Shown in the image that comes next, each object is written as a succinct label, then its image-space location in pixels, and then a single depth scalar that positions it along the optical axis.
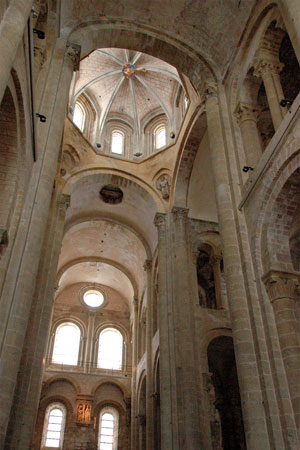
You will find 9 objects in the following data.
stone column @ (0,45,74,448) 6.78
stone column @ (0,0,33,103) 5.85
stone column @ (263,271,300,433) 7.18
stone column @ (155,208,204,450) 12.16
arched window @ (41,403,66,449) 20.61
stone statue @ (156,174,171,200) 17.97
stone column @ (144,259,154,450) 15.90
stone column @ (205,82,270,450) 7.34
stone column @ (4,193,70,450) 10.25
